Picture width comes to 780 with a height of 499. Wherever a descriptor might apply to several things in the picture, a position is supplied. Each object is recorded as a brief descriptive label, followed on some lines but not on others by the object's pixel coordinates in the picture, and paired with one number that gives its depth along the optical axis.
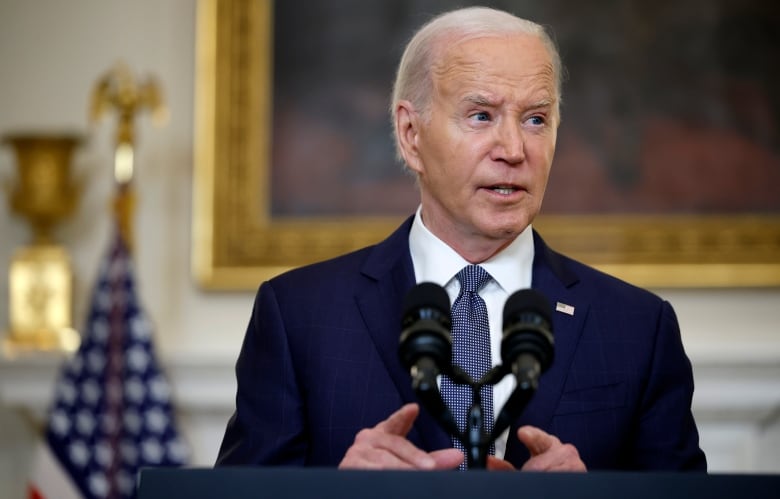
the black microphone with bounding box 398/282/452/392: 3.80
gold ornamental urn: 11.38
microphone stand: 3.84
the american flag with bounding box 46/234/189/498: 10.98
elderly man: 5.26
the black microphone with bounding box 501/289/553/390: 3.81
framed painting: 11.59
